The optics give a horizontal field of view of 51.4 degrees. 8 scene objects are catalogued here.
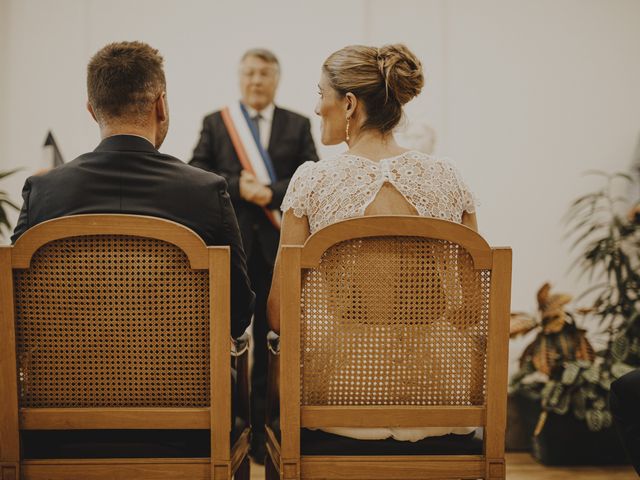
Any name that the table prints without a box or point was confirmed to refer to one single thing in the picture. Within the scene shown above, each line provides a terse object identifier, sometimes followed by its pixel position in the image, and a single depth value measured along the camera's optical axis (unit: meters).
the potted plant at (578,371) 2.75
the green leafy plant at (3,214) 2.77
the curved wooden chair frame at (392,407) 1.32
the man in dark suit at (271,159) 3.05
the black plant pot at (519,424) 2.93
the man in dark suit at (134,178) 1.41
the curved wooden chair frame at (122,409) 1.27
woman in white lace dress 1.59
